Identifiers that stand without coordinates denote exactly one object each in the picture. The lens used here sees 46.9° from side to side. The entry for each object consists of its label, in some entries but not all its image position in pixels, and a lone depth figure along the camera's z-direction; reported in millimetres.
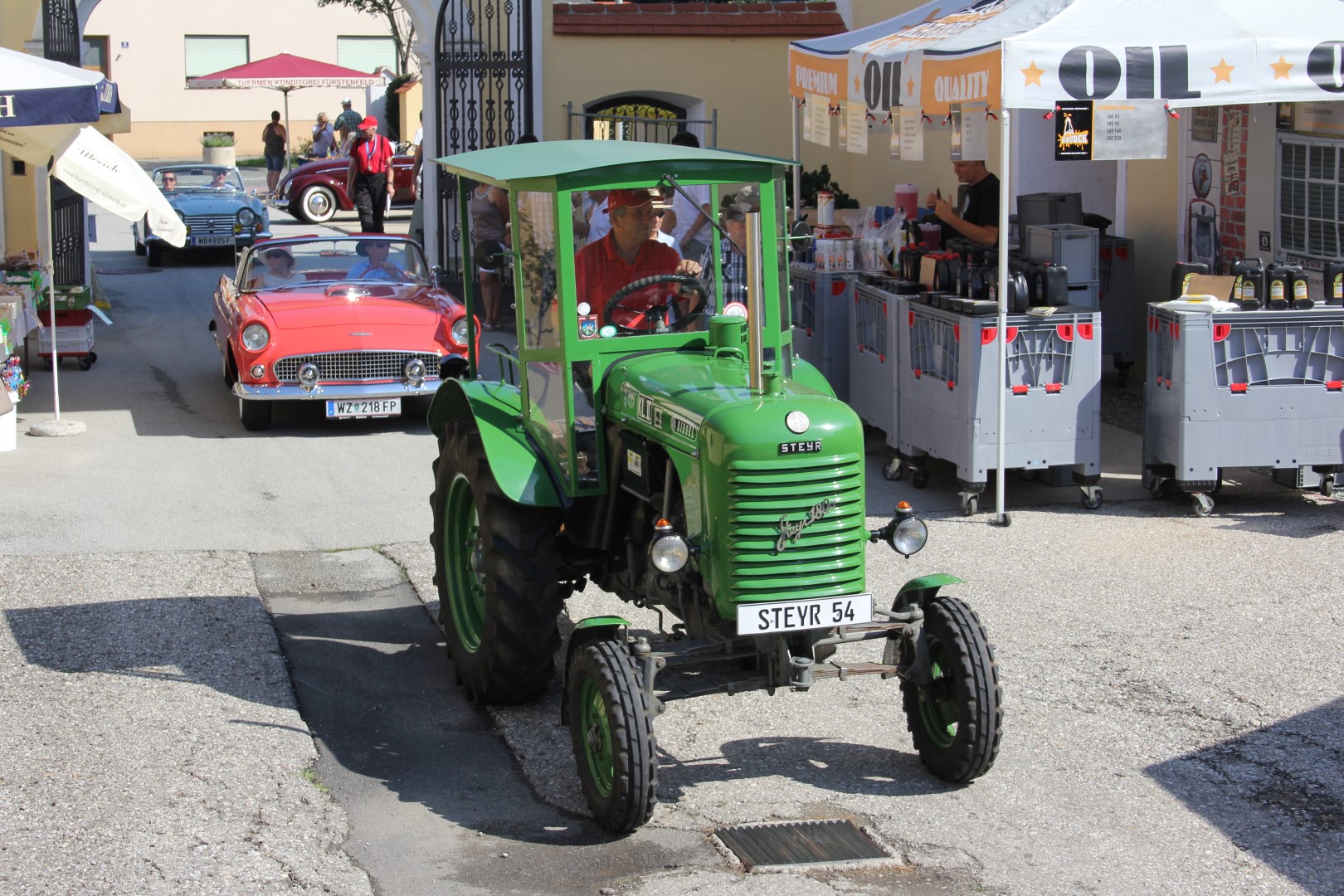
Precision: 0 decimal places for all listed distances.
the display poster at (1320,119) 10688
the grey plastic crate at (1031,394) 9055
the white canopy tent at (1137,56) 8477
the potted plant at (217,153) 37688
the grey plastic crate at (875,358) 10203
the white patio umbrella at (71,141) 10234
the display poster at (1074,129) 8711
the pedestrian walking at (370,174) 21094
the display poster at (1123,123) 8805
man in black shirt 11133
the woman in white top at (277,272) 12242
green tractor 5020
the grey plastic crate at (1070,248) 10391
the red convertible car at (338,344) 11266
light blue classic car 21766
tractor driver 5801
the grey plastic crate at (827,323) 11250
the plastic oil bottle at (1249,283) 9102
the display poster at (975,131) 9781
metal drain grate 4961
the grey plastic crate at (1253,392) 8852
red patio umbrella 34906
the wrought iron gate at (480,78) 18109
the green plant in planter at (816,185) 17808
